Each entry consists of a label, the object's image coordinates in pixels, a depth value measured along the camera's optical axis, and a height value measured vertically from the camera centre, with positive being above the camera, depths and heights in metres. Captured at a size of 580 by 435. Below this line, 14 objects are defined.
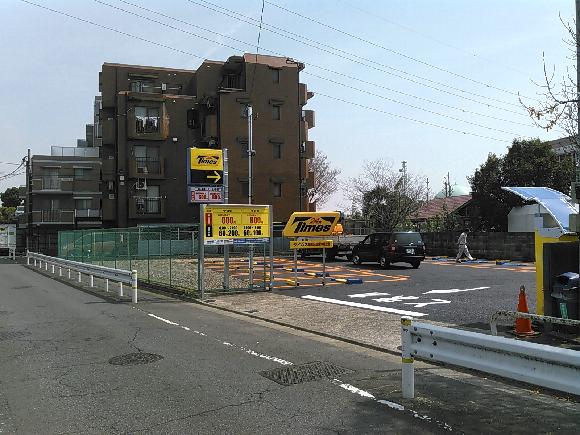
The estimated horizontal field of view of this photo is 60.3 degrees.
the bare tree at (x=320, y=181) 62.81 +5.92
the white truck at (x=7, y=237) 45.57 -0.58
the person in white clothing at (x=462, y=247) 25.11 -1.06
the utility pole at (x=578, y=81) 7.62 +2.23
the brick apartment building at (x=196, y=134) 40.69 +7.91
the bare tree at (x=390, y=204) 39.69 +1.85
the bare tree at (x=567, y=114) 7.33 +1.67
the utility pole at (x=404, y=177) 41.99 +4.29
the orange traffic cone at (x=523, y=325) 8.09 -1.62
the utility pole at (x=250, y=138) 33.25 +6.11
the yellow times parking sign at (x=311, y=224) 16.11 +0.12
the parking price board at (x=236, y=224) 14.29 +0.13
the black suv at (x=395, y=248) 21.84 -0.97
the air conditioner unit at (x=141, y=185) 40.97 +3.64
